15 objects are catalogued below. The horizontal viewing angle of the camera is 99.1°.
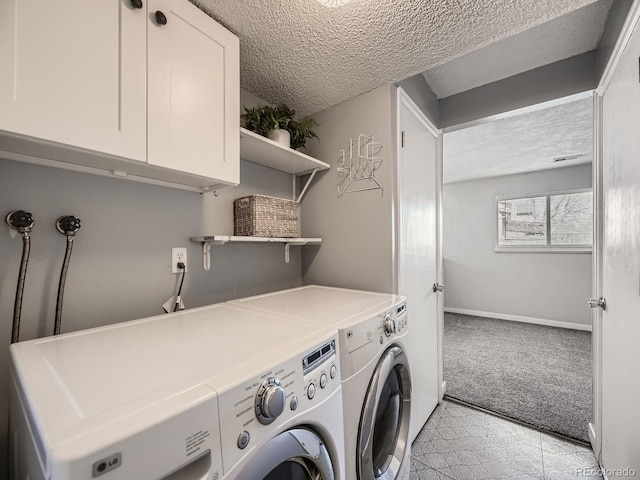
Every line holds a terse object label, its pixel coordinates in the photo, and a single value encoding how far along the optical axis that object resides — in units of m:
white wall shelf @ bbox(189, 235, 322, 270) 1.26
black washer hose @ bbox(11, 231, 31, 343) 0.86
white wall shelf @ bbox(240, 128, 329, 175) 1.34
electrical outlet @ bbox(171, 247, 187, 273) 1.27
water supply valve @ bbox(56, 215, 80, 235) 0.96
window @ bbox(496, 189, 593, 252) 3.96
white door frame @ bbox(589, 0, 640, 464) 1.52
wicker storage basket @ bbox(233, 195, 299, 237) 1.44
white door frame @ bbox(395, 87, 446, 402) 2.21
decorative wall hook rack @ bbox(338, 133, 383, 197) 1.62
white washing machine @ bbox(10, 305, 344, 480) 0.42
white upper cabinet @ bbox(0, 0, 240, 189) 0.69
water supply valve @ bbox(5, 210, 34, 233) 0.87
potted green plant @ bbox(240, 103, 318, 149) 1.45
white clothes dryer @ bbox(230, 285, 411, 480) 0.95
